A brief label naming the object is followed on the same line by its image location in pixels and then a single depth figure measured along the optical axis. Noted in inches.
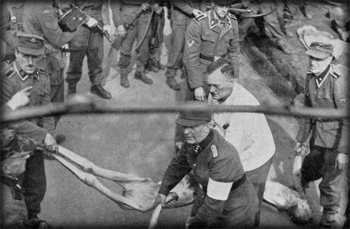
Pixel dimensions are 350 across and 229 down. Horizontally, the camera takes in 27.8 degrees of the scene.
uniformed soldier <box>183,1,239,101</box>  225.1
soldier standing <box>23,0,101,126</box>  211.2
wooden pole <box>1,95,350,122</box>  197.6
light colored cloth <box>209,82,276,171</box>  202.8
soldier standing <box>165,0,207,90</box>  241.0
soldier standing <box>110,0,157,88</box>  245.0
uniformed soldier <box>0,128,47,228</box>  198.1
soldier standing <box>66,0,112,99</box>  221.3
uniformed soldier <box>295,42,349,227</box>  209.9
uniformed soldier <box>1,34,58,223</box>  197.2
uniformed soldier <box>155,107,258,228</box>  196.9
